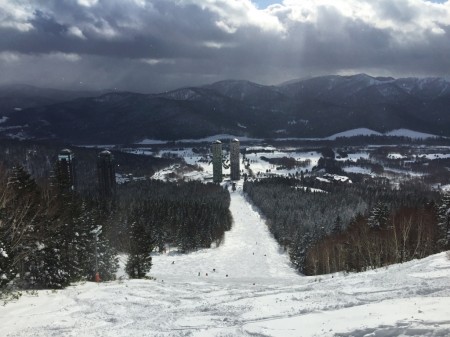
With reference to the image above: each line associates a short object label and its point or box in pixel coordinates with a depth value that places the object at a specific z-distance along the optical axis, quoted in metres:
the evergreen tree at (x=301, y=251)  97.33
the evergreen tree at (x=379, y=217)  74.41
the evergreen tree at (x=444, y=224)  57.15
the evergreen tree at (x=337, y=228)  102.81
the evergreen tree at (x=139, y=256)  63.16
